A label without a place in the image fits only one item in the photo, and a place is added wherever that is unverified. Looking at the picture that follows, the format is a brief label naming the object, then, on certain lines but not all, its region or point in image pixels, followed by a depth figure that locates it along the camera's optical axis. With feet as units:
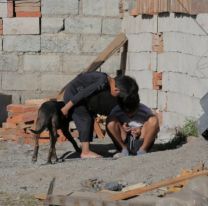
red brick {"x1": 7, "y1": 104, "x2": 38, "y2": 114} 77.88
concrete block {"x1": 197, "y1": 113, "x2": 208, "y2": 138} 57.95
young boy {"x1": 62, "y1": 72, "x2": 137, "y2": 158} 61.17
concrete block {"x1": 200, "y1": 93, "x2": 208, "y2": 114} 58.07
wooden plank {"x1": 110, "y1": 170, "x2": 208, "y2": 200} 44.91
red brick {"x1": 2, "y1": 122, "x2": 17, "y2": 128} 77.25
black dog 61.95
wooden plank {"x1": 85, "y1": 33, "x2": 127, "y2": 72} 82.86
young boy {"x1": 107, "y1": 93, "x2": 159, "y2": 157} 62.19
